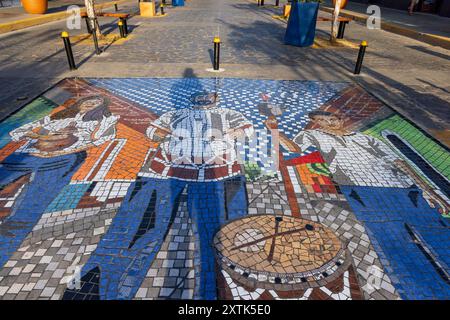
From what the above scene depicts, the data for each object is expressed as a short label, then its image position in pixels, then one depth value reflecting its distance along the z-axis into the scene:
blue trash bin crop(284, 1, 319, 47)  10.78
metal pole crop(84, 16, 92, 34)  12.29
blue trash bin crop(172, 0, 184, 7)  25.08
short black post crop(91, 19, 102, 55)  9.59
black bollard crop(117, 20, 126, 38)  12.07
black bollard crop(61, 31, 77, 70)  7.59
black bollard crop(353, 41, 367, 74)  8.09
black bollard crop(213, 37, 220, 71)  7.83
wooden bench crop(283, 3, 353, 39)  12.99
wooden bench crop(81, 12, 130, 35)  12.18
